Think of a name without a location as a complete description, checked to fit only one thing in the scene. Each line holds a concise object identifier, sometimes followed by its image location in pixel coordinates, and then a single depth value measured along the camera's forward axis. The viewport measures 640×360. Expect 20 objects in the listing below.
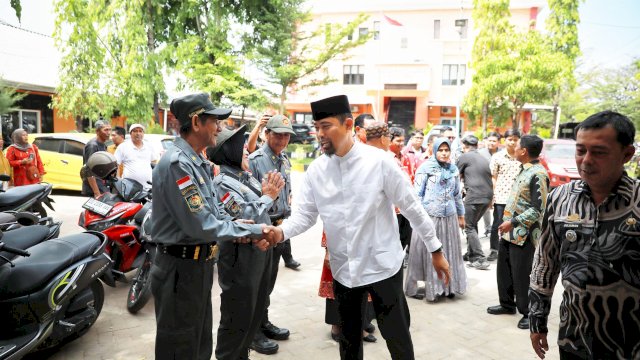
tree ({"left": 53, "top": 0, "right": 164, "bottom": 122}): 15.44
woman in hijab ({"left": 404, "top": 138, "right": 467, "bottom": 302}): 5.00
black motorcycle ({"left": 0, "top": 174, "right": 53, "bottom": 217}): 4.85
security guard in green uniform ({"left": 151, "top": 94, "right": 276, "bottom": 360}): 2.43
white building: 30.05
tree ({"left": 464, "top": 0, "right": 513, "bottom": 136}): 20.81
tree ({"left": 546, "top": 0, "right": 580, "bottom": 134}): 22.30
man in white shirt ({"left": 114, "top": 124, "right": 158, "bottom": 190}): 7.35
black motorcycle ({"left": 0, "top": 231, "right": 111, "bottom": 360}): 2.91
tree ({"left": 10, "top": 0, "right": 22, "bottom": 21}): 2.69
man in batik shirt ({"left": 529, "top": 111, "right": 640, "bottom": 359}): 1.84
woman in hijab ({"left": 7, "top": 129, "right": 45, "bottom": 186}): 7.86
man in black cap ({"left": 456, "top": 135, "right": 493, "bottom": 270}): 6.39
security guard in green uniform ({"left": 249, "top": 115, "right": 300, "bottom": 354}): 3.90
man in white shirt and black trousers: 2.68
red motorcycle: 4.42
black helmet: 5.02
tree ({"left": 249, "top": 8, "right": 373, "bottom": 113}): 19.88
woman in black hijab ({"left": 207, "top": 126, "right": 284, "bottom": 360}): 3.04
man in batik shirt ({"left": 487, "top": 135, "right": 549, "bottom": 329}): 4.15
